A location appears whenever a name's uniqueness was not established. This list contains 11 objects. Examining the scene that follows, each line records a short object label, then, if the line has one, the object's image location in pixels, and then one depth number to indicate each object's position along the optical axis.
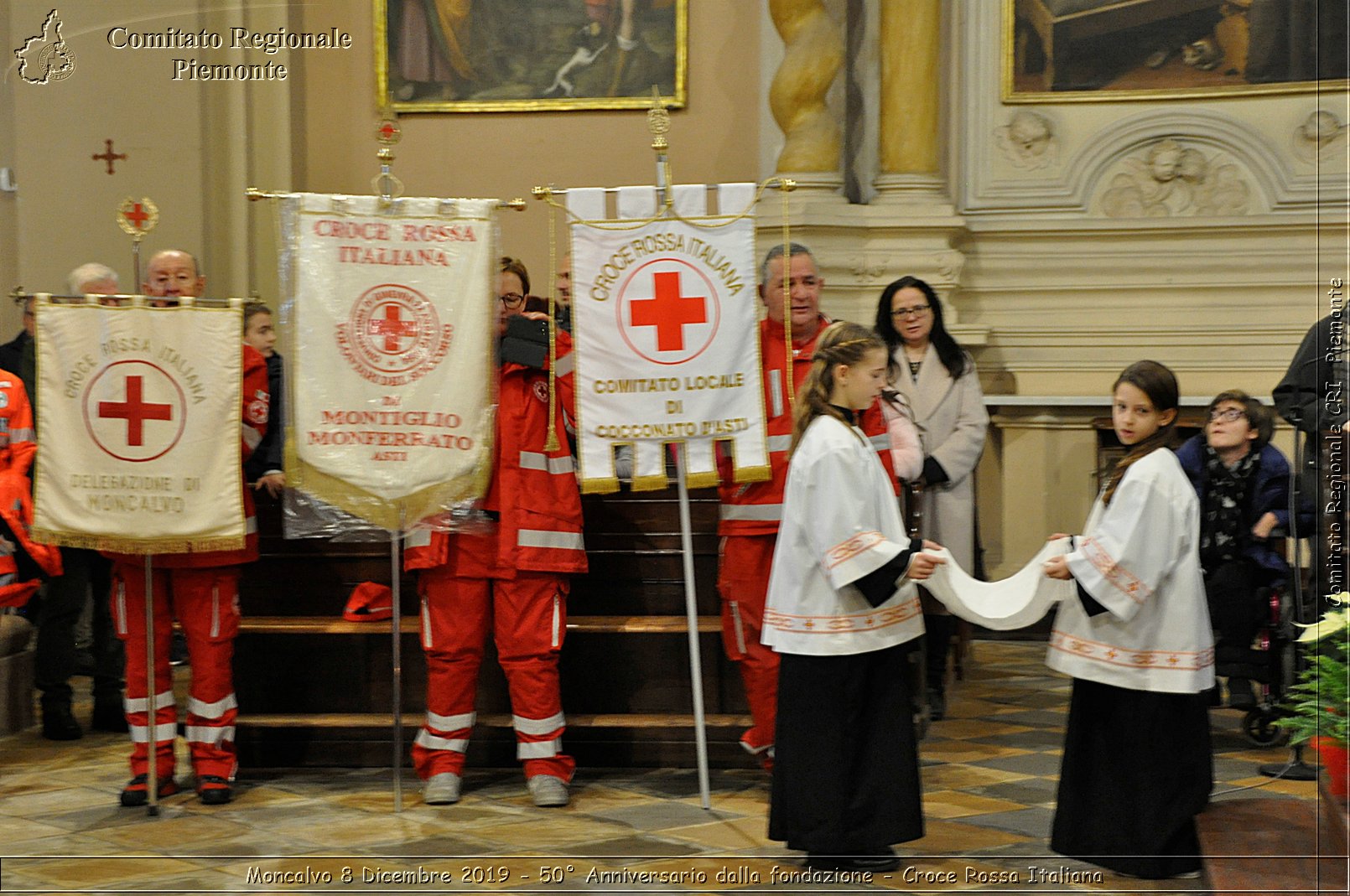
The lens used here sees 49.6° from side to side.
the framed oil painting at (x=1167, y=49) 8.05
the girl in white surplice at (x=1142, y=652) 3.96
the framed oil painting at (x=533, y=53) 8.71
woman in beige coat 5.89
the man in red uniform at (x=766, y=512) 4.90
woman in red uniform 4.90
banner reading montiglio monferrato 4.78
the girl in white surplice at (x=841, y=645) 4.03
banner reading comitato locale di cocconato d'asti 4.79
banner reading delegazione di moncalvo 4.77
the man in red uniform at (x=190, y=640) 4.96
